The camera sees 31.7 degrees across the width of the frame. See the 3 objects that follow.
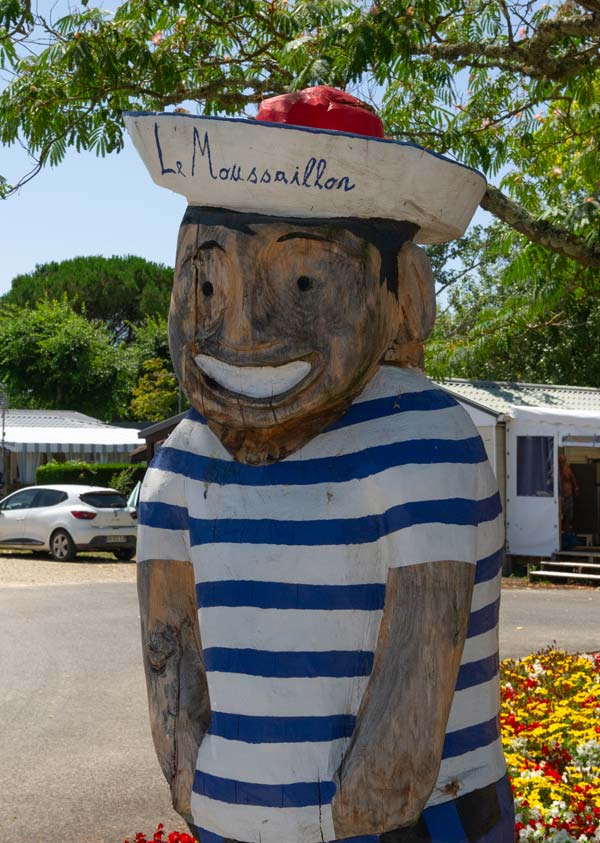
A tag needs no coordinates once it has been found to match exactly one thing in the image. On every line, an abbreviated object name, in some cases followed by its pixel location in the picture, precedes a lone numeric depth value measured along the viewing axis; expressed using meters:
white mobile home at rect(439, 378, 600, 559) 13.89
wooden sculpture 2.02
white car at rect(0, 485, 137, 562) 15.77
